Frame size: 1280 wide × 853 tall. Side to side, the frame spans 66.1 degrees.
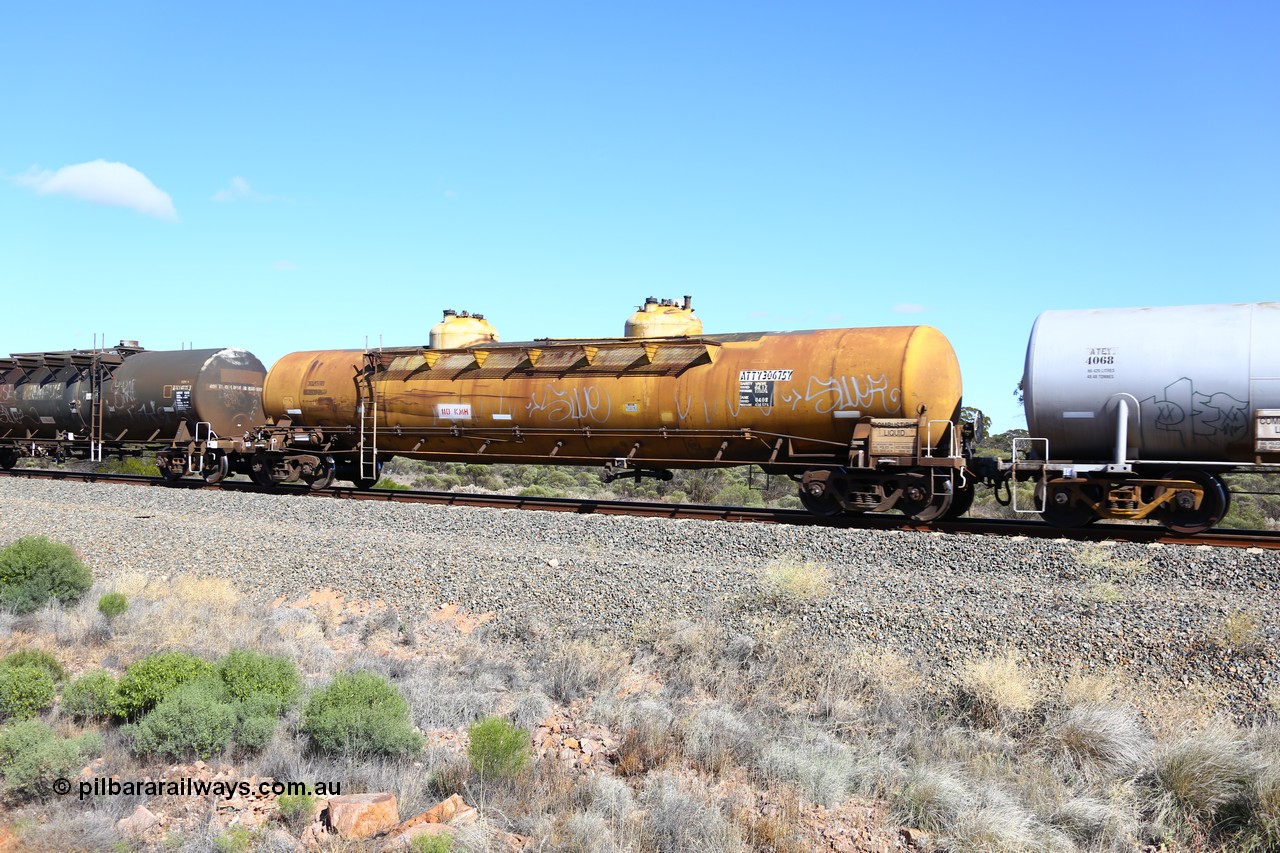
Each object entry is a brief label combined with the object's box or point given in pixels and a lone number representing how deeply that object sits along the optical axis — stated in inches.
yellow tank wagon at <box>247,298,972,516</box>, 595.8
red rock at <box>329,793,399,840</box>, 235.3
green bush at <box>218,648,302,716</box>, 314.3
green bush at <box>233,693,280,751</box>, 291.4
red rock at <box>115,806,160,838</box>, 237.9
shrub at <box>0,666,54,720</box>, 308.2
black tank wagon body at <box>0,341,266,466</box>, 926.4
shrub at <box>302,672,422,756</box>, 281.9
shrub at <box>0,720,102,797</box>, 255.6
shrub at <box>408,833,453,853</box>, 217.5
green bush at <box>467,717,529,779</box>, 263.7
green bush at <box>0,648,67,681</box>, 344.5
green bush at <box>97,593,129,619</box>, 433.1
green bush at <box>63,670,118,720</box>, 312.8
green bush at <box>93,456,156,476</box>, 1264.8
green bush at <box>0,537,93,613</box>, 446.3
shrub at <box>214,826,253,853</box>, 227.6
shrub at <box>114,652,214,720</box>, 308.5
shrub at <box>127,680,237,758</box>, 283.9
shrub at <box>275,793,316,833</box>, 245.4
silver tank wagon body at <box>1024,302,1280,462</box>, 508.4
